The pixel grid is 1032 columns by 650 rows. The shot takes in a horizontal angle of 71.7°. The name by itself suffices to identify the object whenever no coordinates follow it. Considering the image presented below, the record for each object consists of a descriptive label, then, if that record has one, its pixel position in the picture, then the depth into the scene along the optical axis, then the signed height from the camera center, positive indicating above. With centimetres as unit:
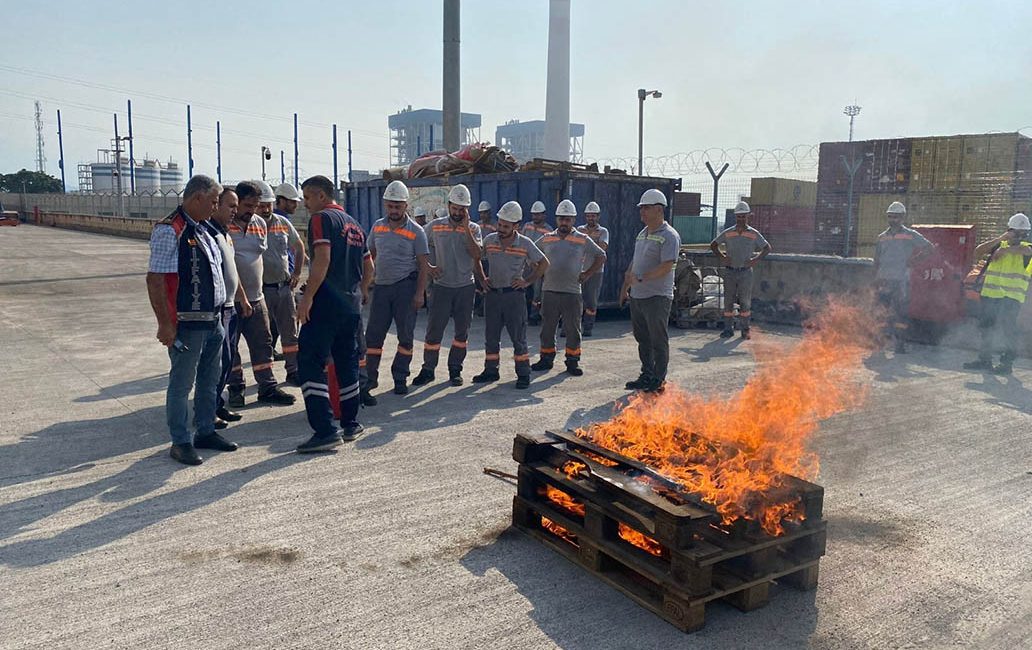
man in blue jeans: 487 -47
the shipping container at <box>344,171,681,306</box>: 1219 +60
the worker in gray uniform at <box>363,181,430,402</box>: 720 -48
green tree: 7206 +387
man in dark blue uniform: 537 -66
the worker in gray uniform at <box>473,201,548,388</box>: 789 -61
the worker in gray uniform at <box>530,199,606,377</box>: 845 -65
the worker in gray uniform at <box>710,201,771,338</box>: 1127 -47
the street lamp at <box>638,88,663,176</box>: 2699 +506
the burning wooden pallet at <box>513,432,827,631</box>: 319 -152
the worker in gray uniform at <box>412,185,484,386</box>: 776 -57
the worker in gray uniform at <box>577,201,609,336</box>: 1108 -76
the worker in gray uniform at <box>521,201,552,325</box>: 1086 +2
